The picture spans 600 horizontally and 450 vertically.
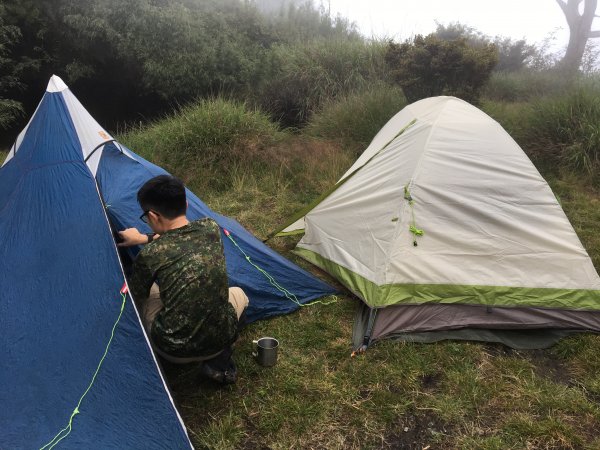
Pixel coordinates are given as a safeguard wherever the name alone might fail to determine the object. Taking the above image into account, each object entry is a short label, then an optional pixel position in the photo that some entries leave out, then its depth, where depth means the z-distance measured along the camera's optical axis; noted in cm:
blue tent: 189
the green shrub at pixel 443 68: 657
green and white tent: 299
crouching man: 213
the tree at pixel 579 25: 1105
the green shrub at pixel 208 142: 623
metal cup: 270
